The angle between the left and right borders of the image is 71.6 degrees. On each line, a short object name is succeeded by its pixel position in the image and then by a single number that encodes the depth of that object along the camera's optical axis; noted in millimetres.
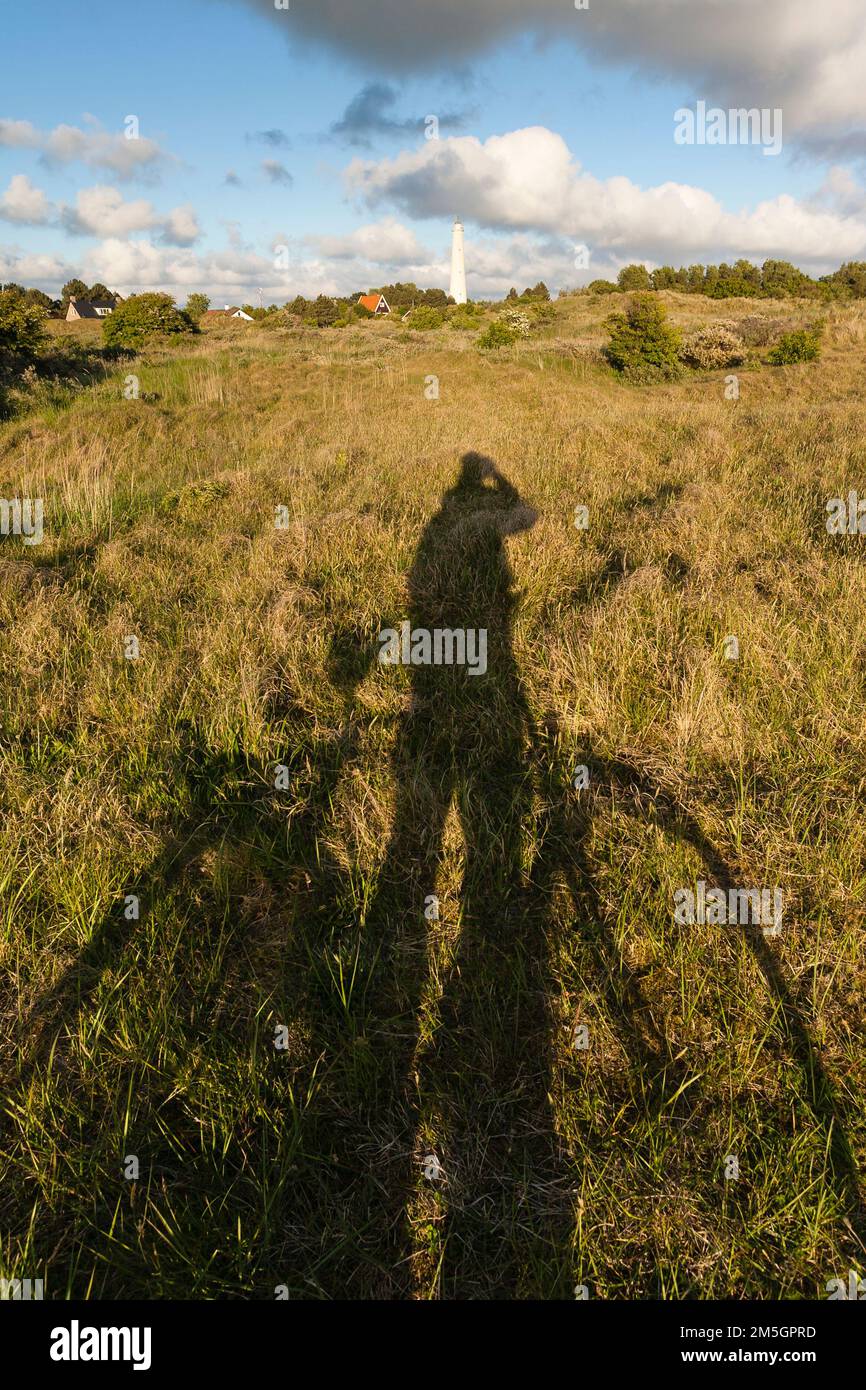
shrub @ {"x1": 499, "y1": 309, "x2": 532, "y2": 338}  24353
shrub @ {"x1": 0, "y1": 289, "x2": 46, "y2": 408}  14070
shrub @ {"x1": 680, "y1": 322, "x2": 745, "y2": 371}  18266
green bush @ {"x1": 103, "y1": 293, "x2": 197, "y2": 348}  25312
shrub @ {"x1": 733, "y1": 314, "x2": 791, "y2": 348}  21016
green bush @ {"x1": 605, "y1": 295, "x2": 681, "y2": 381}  17562
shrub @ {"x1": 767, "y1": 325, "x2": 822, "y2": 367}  17312
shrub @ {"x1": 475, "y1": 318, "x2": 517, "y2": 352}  21156
